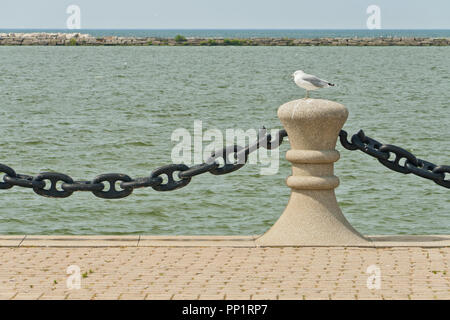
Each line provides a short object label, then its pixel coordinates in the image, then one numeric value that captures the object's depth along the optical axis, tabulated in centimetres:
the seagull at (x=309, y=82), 1233
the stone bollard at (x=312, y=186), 1192
